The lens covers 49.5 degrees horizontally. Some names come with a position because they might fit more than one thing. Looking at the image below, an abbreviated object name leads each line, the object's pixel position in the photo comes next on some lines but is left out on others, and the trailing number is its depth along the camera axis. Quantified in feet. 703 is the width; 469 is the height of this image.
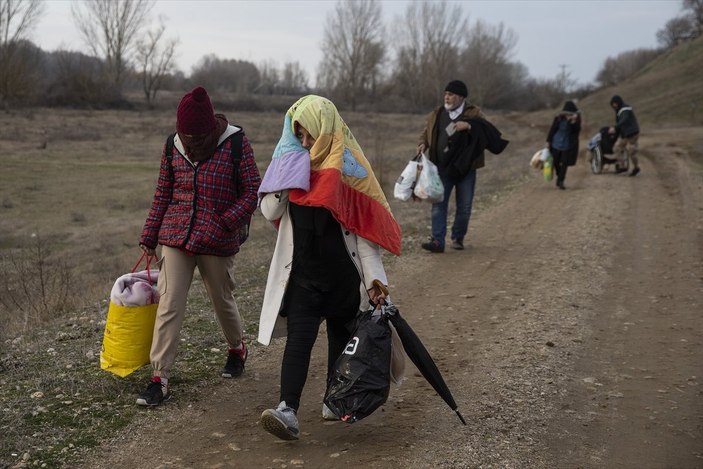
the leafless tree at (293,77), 347.56
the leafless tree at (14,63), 172.65
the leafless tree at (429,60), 279.49
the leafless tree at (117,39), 249.14
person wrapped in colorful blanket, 13.33
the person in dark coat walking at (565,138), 49.37
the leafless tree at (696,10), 245.45
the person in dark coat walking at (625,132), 56.24
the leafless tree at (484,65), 281.54
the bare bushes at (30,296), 25.59
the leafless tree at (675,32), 267.59
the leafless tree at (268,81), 316.38
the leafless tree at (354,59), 270.26
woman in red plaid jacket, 15.17
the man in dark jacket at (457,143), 28.86
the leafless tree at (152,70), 237.66
